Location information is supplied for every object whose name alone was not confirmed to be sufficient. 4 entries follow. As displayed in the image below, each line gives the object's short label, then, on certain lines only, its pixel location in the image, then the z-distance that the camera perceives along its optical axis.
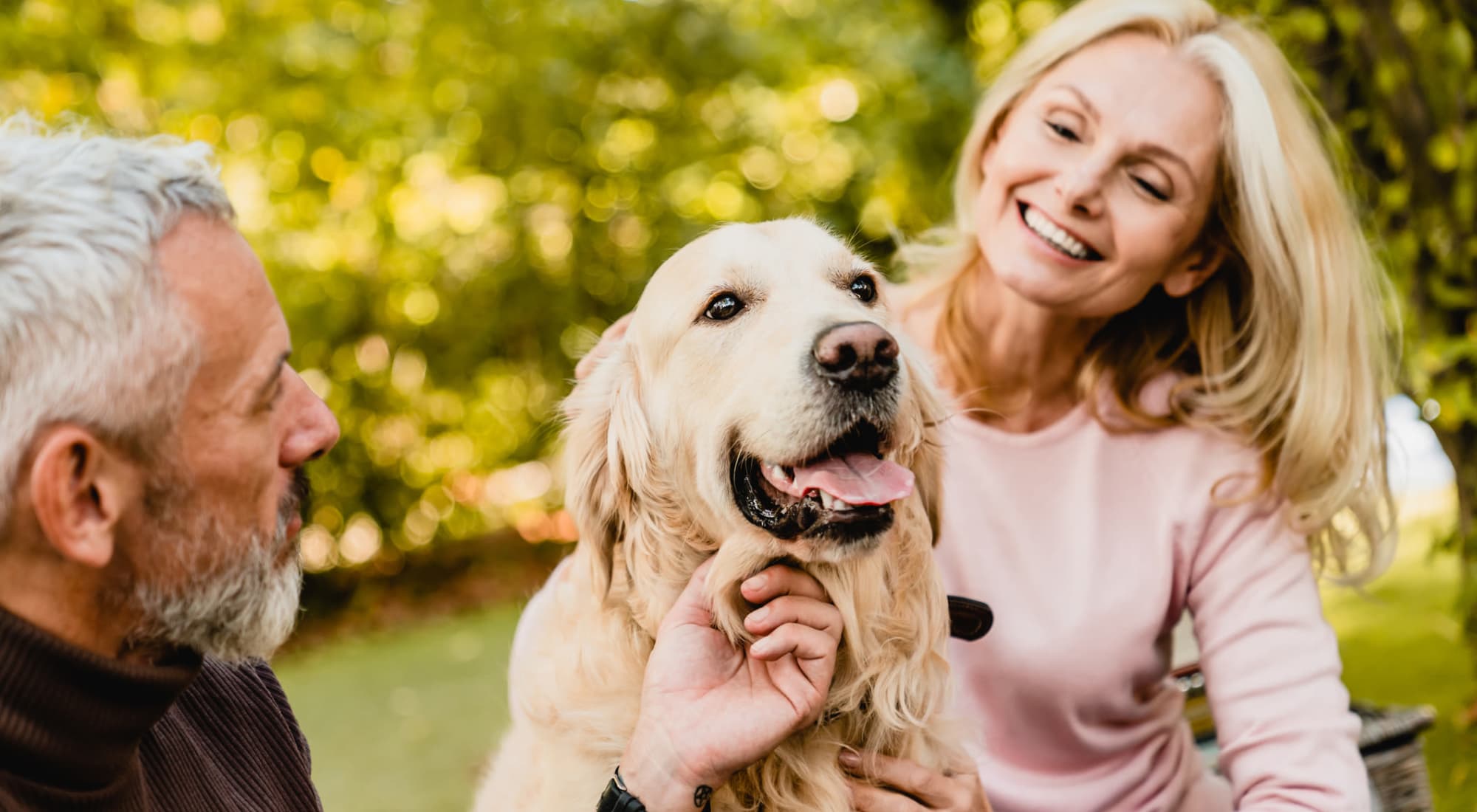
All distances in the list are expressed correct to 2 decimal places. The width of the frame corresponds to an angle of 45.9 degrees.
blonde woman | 1.05
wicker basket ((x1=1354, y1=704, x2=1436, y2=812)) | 1.15
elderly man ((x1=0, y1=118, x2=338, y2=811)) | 0.70
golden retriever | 0.91
